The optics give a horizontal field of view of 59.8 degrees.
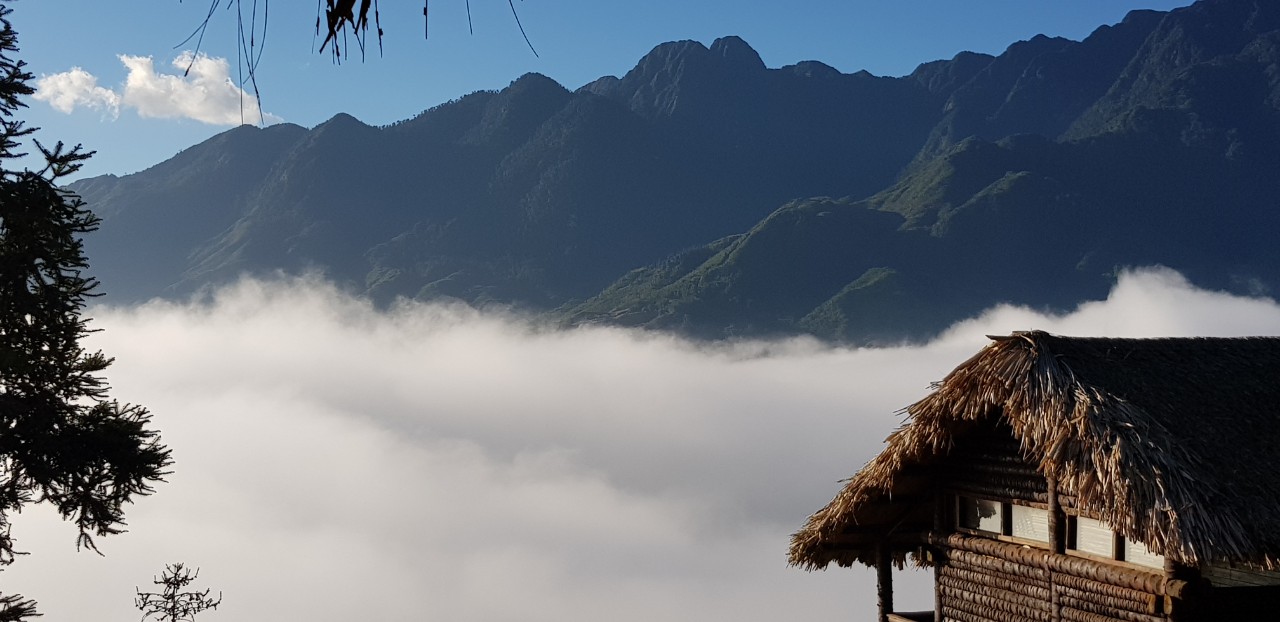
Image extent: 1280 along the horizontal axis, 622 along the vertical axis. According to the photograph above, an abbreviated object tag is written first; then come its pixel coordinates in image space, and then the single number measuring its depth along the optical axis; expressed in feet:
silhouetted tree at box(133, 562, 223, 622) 58.08
